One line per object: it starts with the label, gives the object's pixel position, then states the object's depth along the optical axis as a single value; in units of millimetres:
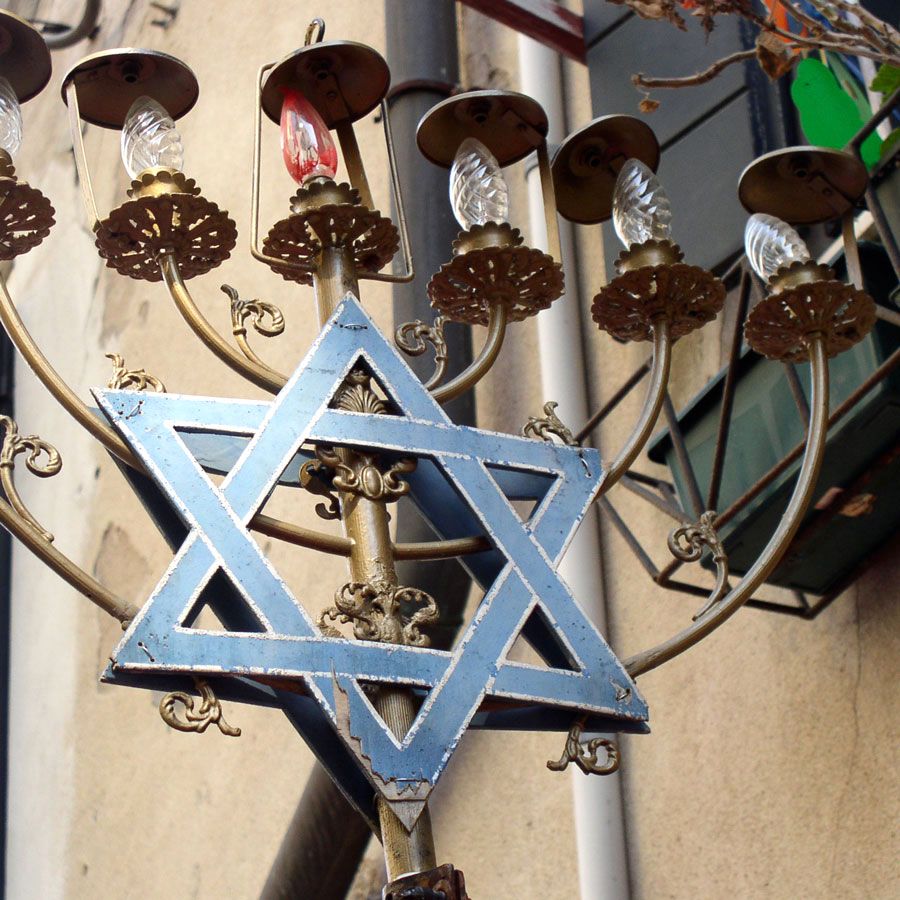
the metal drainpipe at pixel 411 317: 3980
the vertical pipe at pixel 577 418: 3551
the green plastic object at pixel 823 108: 3496
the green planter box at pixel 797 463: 2900
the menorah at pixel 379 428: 1771
